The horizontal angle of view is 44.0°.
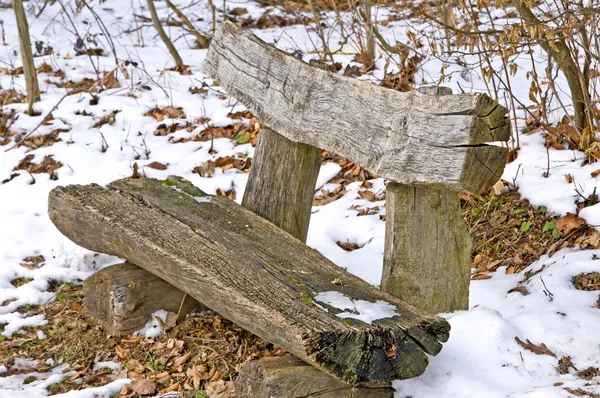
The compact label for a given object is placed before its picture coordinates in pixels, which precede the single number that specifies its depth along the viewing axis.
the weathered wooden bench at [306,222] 2.87
